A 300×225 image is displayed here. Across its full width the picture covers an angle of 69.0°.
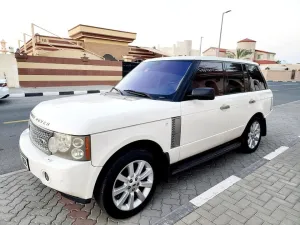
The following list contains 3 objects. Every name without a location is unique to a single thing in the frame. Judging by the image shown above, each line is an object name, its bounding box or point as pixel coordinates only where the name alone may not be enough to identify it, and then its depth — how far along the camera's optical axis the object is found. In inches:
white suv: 81.7
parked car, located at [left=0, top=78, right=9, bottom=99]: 368.2
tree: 2069.4
